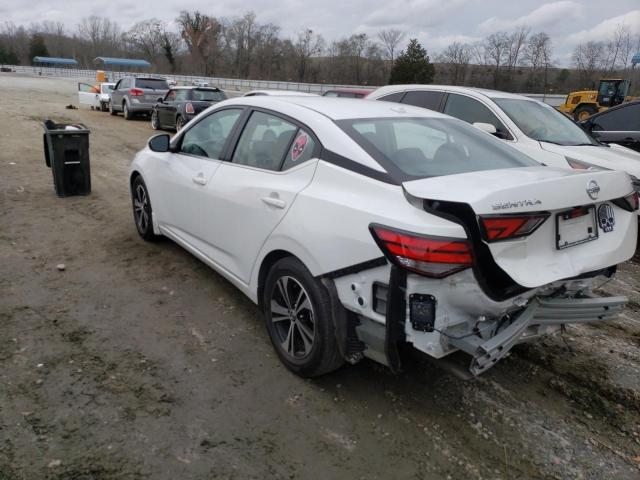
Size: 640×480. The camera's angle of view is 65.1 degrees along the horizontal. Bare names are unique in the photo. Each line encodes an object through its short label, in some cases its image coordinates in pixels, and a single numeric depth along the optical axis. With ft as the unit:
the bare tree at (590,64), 175.21
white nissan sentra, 7.70
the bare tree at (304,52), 224.53
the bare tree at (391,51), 215.92
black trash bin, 22.82
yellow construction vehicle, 79.41
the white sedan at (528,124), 19.62
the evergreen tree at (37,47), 326.85
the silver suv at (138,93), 60.18
